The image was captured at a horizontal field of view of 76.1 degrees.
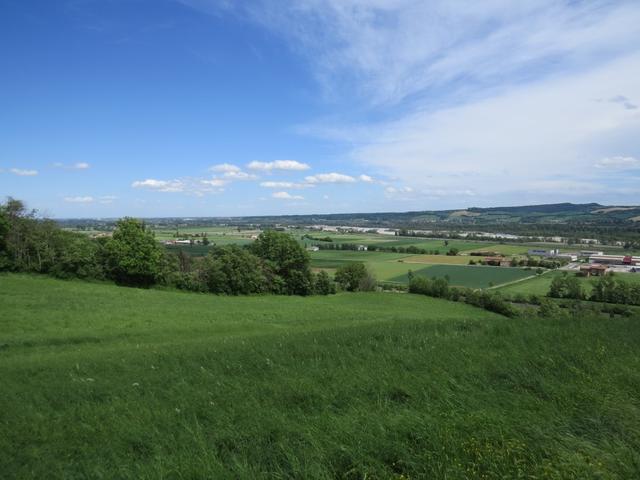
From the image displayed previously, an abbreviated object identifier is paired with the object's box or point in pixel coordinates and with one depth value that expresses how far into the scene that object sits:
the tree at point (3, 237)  41.75
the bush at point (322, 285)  58.22
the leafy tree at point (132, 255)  44.19
